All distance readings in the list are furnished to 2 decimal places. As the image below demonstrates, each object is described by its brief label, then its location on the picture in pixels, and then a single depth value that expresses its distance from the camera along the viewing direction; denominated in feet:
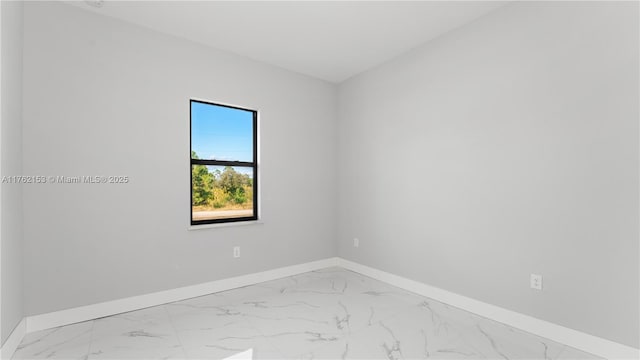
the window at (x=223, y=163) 10.65
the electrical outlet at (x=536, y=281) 7.50
